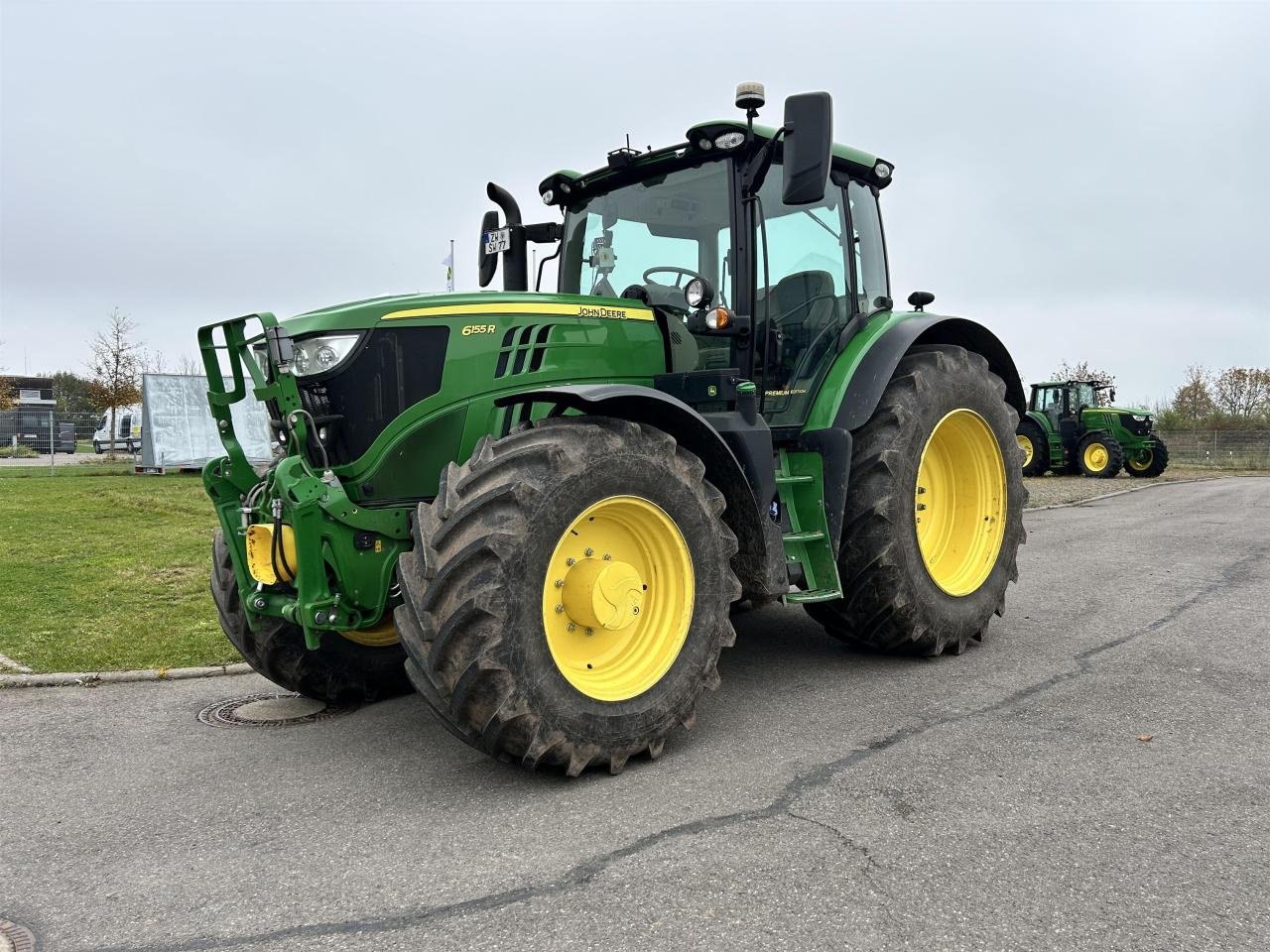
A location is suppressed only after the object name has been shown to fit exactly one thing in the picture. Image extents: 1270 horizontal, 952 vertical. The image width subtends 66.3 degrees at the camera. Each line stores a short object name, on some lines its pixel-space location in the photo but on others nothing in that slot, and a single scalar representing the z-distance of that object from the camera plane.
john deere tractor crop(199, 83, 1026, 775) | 3.46
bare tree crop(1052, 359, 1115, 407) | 25.66
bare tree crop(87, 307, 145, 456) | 31.08
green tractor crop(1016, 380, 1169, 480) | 24.58
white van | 30.27
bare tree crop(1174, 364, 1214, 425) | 42.48
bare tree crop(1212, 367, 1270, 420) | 43.94
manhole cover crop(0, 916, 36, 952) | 2.55
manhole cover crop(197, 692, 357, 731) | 4.59
